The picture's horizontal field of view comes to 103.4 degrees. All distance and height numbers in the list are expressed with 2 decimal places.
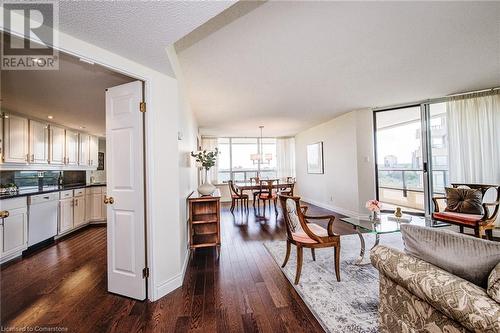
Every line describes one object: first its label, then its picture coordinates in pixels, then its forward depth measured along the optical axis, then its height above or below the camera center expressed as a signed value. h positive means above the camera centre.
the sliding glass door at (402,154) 4.42 +0.28
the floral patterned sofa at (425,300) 0.76 -0.60
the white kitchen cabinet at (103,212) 4.58 -0.89
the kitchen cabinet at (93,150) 5.04 +0.62
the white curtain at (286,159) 7.85 +0.40
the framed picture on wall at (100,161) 5.43 +0.36
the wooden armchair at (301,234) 2.10 -0.74
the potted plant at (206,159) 3.06 +0.20
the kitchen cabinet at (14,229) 2.66 -0.76
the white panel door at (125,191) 1.94 -0.18
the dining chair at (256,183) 5.68 -0.40
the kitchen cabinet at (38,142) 3.47 +0.60
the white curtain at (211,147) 7.29 +0.89
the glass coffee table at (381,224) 2.18 -0.69
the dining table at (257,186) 5.35 -0.46
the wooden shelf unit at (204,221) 2.80 -0.71
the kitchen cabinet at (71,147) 4.30 +0.60
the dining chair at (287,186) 5.26 -0.48
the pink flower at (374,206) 2.30 -0.46
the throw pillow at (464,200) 2.91 -0.54
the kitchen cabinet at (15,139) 3.07 +0.60
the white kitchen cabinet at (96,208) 4.55 -0.79
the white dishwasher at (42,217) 3.09 -0.69
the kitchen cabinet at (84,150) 4.69 +0.59
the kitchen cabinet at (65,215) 3.69 -0.78
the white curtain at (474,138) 3.36 +0.46
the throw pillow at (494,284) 0.75 -0.47
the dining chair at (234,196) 5.49 -0.72
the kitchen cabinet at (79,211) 4.05 -0.78
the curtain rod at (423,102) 3.51 +1.29
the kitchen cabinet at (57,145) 3.90 +0.60
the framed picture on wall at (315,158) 5.98 +0.32
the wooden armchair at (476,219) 2.62 -0.76
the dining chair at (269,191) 5.33 -0.59
